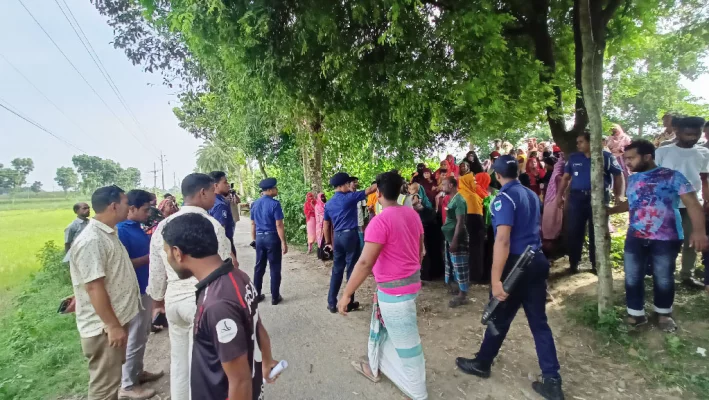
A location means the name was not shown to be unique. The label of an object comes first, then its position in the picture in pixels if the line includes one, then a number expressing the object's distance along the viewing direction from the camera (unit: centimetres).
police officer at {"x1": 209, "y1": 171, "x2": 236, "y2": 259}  506
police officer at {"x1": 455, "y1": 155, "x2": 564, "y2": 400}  296
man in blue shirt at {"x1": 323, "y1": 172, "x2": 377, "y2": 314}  517
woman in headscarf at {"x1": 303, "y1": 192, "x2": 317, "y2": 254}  906
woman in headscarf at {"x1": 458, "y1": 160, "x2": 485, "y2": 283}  528
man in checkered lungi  491
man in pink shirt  290
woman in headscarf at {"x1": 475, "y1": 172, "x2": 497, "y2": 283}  589
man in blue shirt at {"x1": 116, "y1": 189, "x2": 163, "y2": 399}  337
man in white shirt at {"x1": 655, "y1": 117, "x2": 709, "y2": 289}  395
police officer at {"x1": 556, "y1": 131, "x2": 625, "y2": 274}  499
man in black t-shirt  158
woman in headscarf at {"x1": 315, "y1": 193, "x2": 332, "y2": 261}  814
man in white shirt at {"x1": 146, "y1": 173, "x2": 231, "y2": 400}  252
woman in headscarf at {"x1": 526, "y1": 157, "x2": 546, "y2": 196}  678
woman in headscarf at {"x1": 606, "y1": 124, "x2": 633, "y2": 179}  670
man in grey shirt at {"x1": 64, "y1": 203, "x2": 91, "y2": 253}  604
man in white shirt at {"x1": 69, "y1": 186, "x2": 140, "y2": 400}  255
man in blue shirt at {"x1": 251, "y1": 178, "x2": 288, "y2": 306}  539
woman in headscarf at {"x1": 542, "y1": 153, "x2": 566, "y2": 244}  569
